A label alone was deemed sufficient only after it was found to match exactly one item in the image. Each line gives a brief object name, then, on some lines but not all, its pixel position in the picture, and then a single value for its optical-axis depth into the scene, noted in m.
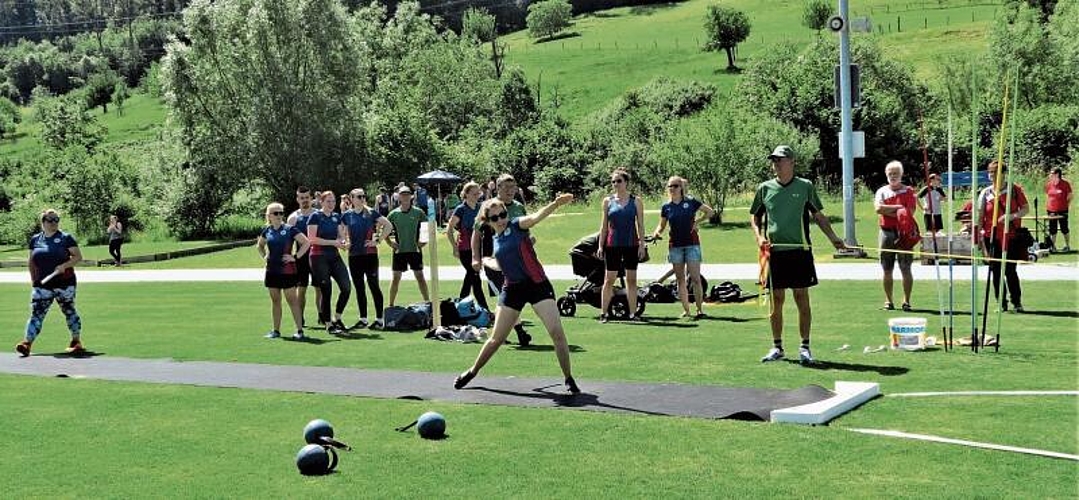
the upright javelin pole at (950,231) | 11.79
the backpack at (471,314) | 16.30
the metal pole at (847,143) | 24.58
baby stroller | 17.75
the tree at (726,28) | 103.81
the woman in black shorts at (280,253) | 16.19
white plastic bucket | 12.36
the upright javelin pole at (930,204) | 12.22
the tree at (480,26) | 134.00
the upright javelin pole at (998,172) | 11.05
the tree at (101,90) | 153.75
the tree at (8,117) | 135.50
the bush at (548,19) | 133.62
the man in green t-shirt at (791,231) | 11.53
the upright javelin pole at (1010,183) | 11.12
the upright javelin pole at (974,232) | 10.80
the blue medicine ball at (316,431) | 8.73
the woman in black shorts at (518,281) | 10.52
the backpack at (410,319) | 16.95
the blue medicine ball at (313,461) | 8.01
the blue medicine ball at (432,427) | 8.98
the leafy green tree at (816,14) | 101.62
